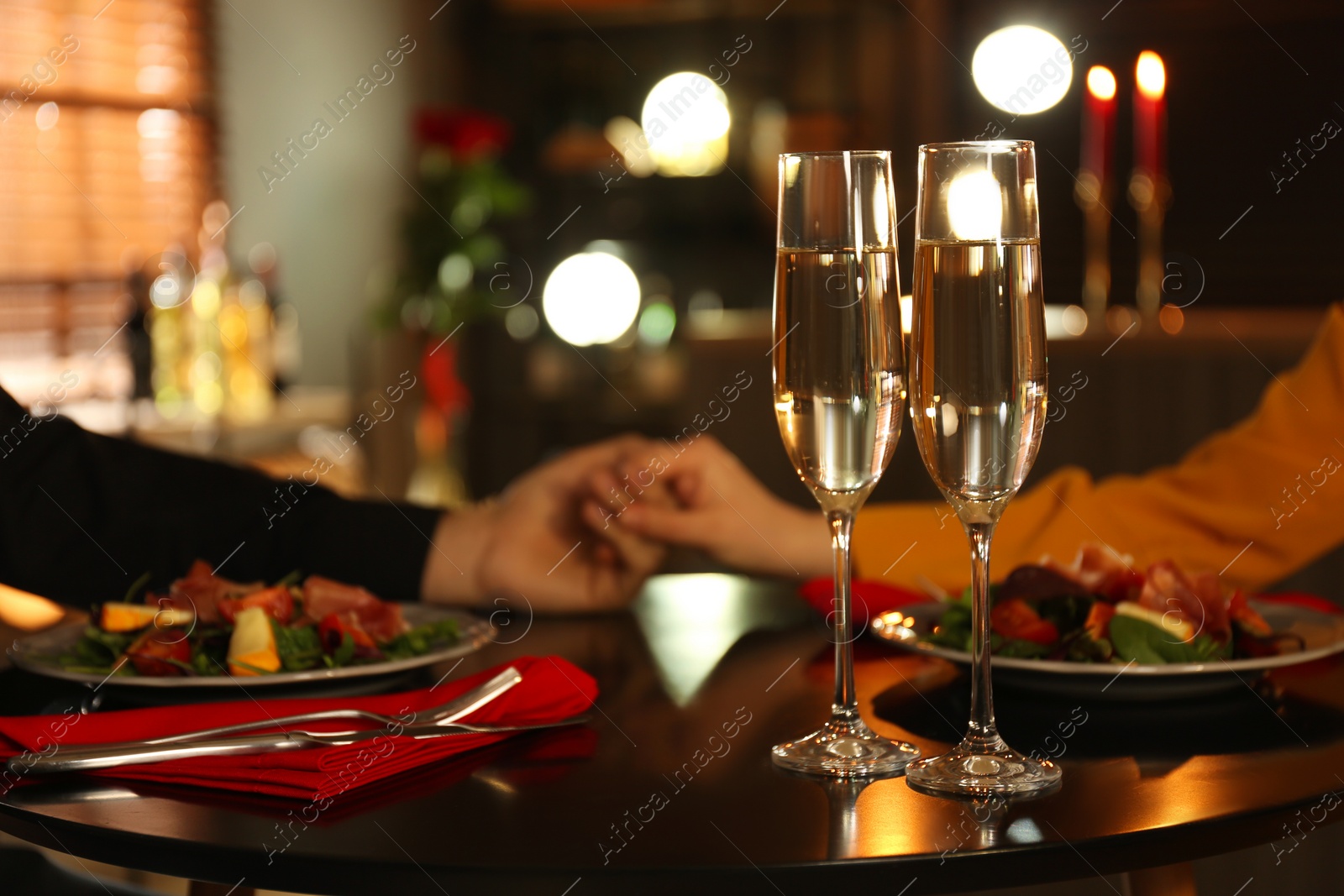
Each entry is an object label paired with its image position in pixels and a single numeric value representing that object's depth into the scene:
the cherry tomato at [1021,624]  1.37
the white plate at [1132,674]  1.33
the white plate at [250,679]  1.34
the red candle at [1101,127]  3.39
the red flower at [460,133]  6.21
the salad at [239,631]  1.36
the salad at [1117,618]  1.35
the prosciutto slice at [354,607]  1.41
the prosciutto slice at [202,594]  1.39
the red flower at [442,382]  6.21
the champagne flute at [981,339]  1.20
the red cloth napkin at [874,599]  1.54
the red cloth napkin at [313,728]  1.20
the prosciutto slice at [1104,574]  1.39
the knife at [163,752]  1.21
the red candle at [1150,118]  3.16
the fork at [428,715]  1.24
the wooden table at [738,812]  1.12
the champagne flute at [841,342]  1.23
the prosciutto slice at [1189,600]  1.37
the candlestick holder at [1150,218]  3.21
